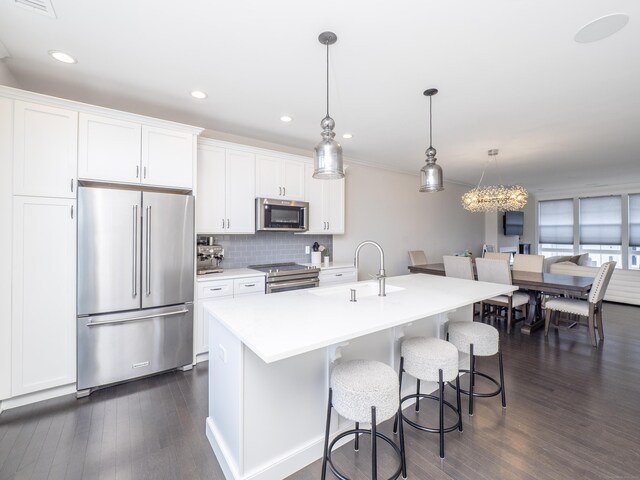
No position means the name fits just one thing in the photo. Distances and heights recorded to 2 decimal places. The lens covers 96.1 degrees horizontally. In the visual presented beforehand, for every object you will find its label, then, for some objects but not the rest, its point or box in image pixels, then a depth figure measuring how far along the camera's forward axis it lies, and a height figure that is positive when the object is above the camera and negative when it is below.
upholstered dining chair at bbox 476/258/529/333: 4.06 -0.57
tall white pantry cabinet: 2.21 +0.07
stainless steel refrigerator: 2.47 -0.42
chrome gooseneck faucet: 2.23 -0.34
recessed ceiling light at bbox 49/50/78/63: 2.12 +1.38
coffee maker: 3.37 -0.20
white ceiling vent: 1.64 +1.36
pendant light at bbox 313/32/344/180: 1.92 +0.59
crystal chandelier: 4.93 +0.72
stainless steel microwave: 3.69 +0.32
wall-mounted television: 8.24 +0.47
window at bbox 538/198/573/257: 8.13 +0.35
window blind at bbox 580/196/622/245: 7.34 +0.49
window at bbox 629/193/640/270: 7.06 +0.20
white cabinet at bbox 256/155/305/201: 3.77 +0.83
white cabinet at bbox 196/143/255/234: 3.33 +0.58
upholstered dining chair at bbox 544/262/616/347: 3.56 -0.84
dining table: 3.64 -0.61
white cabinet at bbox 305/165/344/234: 4.29 +0.53
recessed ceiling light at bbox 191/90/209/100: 2.73 +1.39
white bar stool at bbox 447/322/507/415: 2.21 -0.81
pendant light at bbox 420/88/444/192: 2.59 +0.58
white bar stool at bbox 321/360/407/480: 1.44 -0.82
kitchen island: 1.44 -0.75
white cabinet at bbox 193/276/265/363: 3.04 -0.61
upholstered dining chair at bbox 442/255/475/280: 4.42 -0.45
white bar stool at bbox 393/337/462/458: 1.81 -0.80
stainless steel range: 3.50 -0.48
